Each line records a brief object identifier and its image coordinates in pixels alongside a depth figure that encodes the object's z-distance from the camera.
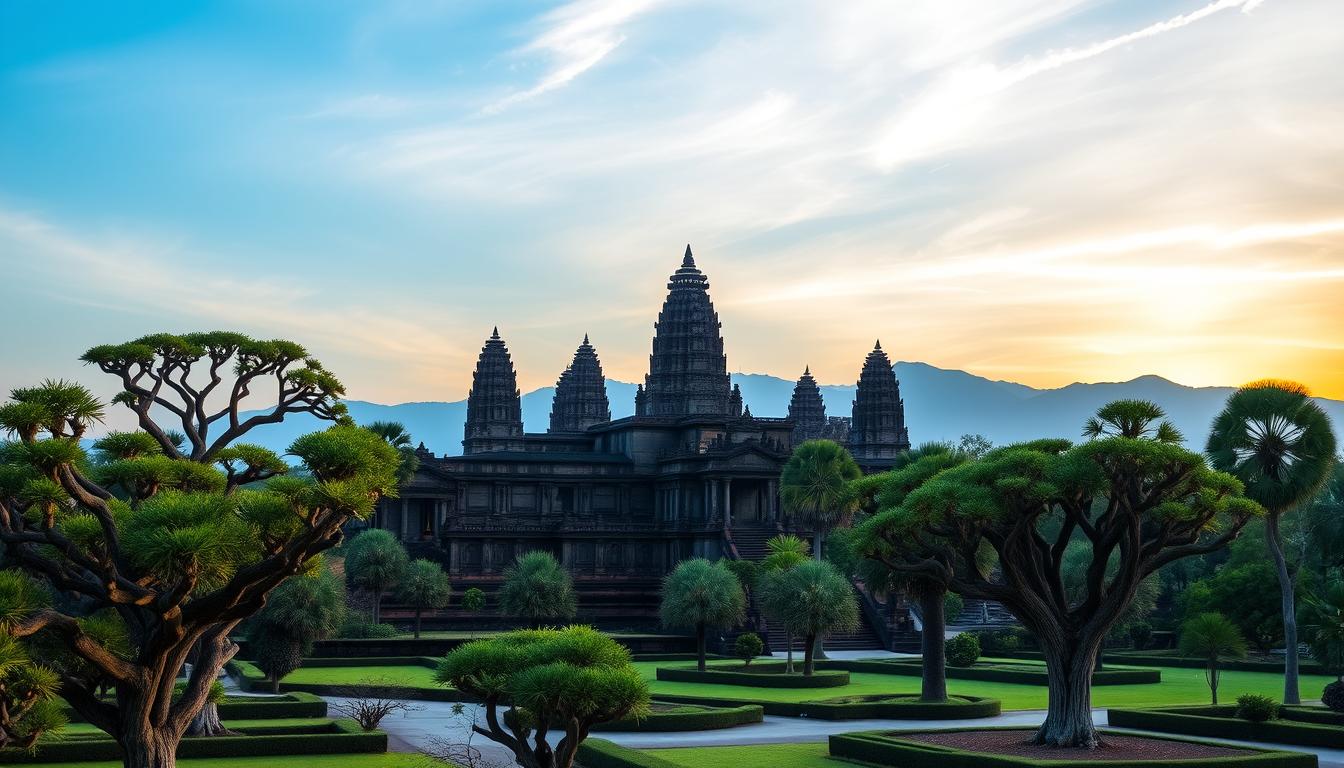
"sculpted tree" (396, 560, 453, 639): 82.31
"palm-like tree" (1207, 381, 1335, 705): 53.47
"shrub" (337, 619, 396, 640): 78.50
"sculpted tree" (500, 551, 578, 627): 77.56
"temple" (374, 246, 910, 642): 100.62
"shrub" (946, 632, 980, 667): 68.19
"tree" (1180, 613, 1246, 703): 51.69
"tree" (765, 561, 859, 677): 64.00
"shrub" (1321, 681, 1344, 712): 45.78
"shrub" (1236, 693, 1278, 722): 43.56
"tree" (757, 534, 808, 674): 67.12
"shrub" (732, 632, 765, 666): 68.44
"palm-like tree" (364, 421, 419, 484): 93.56
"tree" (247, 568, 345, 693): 56.75
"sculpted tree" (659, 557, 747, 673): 69.12
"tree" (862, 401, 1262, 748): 38.81
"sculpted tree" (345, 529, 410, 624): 82.00
